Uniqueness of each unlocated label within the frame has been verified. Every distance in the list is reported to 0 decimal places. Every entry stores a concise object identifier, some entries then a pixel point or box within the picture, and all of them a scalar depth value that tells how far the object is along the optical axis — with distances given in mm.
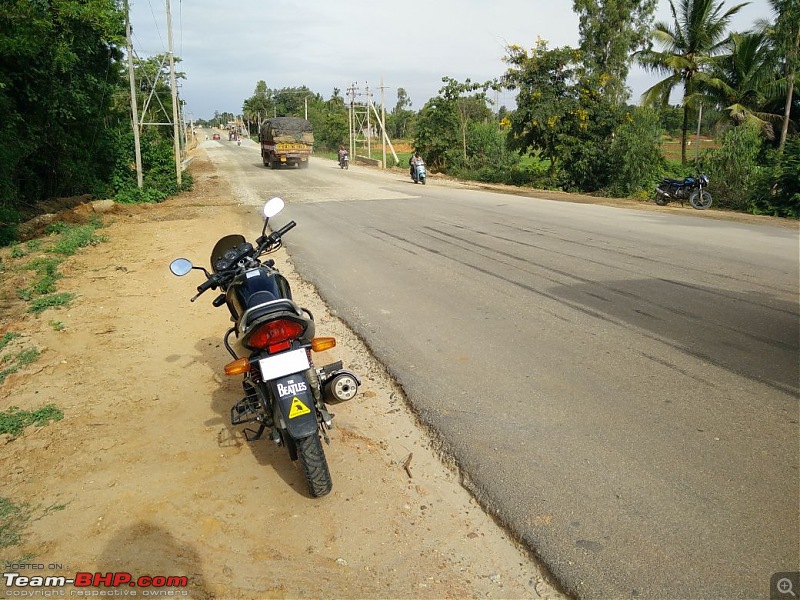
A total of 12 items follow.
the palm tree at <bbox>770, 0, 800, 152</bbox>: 18172
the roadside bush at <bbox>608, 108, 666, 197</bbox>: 21344
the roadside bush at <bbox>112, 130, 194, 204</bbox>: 19953
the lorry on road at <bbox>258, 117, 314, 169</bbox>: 37938
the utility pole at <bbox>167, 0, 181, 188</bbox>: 22422
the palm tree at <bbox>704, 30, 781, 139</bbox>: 21250
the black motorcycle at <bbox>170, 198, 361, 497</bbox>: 3334
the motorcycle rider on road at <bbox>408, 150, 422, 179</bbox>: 28175
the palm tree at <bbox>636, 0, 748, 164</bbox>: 23781
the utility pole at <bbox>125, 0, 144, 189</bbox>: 17781
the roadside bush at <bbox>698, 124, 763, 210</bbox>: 17266
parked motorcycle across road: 17734
